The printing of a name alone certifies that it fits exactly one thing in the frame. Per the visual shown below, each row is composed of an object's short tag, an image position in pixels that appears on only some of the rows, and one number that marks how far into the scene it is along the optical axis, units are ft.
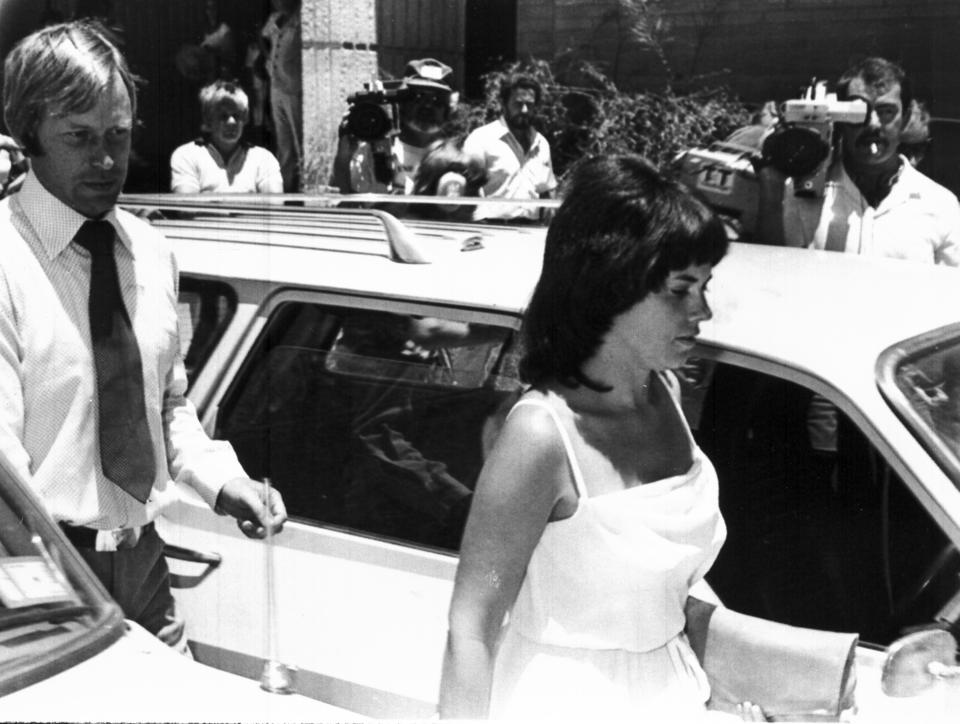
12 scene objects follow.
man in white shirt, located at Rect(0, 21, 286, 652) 6.23
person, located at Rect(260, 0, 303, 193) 8.52
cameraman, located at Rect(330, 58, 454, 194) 8.87
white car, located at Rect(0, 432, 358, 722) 4.99
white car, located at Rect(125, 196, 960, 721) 6.48
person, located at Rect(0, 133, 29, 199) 6.68
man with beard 9.34
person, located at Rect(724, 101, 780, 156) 9.21
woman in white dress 5.17
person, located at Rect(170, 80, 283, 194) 8.16
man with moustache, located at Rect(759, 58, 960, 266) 8.78
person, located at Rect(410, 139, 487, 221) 9.22
